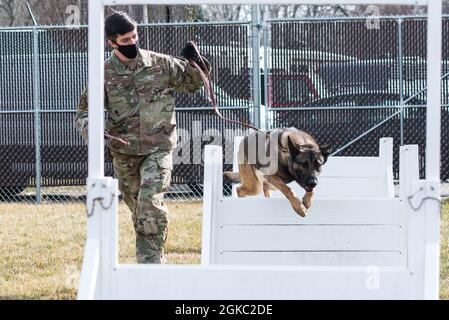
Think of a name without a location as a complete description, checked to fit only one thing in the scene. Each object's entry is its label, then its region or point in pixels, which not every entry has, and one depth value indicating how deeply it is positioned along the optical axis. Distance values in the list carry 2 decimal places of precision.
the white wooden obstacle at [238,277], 7.46
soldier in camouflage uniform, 11.28
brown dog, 11.45
